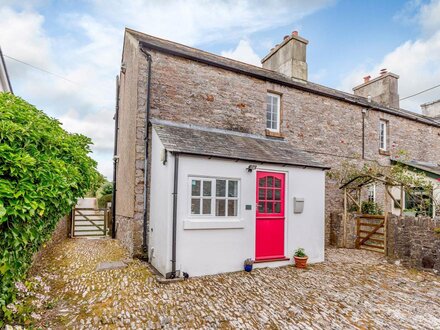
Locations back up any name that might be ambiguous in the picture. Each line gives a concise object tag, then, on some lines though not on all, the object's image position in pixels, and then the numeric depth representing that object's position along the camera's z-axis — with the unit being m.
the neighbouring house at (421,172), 11.50
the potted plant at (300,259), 7.34
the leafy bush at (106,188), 18.70
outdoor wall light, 7.11
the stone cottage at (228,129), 7.05
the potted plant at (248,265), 6.73
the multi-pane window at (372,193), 12.60
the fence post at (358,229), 10.15
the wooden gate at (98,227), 11.84
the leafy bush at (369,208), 11.42
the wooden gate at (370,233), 9.41
